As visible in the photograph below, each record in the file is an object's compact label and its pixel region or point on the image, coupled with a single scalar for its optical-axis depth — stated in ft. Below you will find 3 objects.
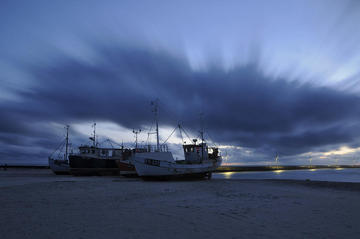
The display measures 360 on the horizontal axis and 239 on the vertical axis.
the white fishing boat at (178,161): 114.32
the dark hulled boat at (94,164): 166.91
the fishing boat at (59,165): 196.03
